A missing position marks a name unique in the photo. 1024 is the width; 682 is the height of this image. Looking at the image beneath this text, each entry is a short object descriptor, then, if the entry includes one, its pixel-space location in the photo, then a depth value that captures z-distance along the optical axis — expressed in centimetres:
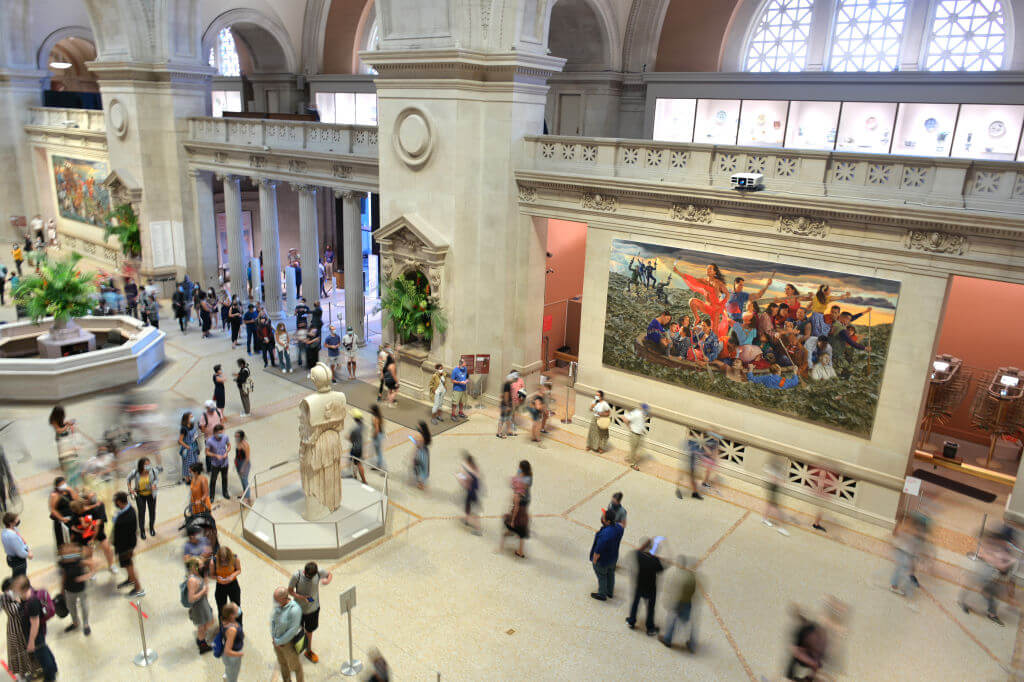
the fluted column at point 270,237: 2073
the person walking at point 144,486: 942
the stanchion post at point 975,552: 1030
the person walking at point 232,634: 664
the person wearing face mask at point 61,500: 843
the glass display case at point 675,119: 1867
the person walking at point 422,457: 1121
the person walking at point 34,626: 666
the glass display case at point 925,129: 1524
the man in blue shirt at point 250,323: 1797
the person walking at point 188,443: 1097
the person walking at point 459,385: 1446
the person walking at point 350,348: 1697
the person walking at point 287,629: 677
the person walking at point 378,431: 1184
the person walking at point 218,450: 1066
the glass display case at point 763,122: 1738
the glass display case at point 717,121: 1805
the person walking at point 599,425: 1323
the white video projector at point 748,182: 1107
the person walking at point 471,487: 1037
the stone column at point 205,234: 2306
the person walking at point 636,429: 1269
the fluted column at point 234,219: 2205
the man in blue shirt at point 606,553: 851
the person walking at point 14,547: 776
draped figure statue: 921
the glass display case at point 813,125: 1672
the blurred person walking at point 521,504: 956
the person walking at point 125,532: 823
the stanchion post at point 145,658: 764
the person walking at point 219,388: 1337
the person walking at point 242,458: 1068
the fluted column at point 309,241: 1948
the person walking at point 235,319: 1888
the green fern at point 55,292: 1549
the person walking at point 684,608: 777
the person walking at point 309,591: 734
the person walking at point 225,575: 745
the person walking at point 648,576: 805
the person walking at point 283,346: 1688
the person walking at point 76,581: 763
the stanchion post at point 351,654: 699
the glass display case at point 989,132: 1457
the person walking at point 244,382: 1403
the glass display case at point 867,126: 1595
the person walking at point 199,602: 730
